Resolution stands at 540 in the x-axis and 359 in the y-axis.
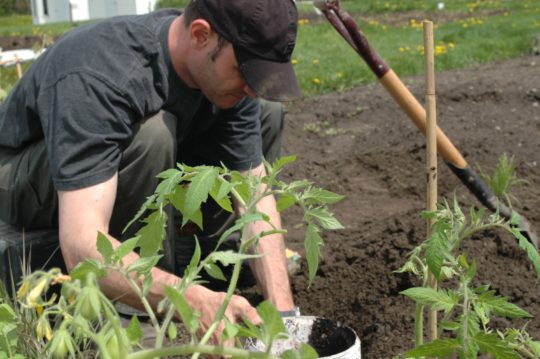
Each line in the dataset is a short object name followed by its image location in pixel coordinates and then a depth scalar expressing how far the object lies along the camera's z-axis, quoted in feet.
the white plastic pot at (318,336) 5.90
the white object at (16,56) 13.44
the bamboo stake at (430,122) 6.08
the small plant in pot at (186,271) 3.06
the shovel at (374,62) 7.73
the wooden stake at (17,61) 13.22
